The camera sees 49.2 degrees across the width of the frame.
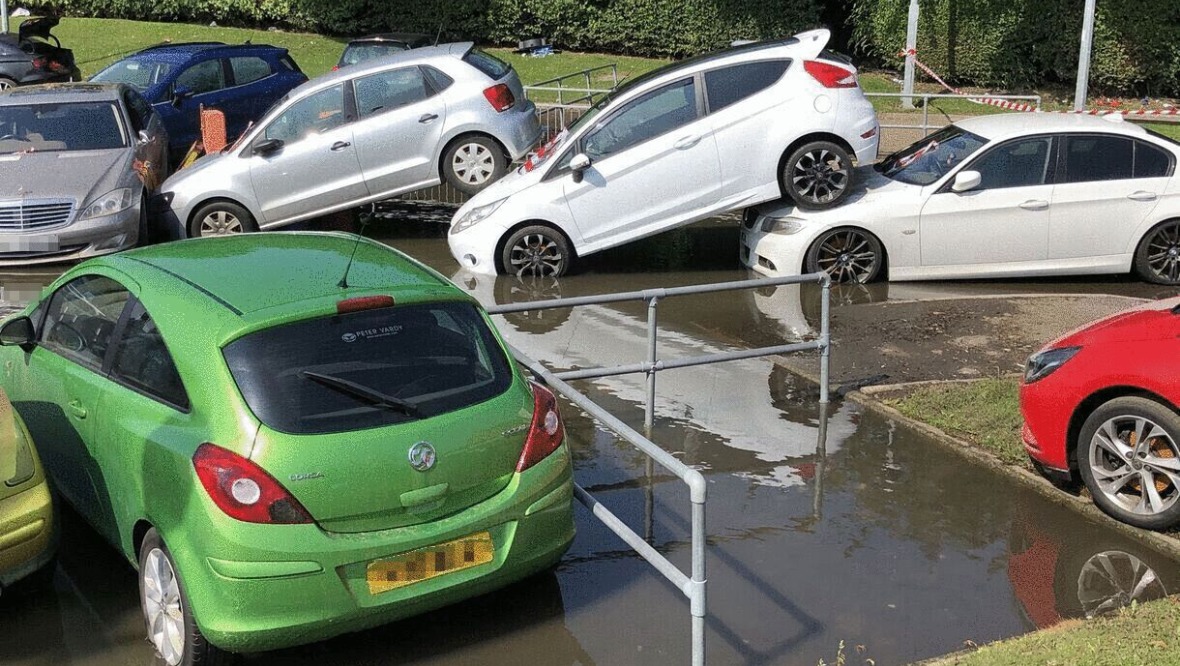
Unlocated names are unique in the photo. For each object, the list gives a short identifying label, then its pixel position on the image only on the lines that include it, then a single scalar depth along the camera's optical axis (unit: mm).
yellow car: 5160
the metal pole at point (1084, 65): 21578
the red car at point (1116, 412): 6078
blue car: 16453
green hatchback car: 4656
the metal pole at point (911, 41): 24594
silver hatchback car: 13039
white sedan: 11359
